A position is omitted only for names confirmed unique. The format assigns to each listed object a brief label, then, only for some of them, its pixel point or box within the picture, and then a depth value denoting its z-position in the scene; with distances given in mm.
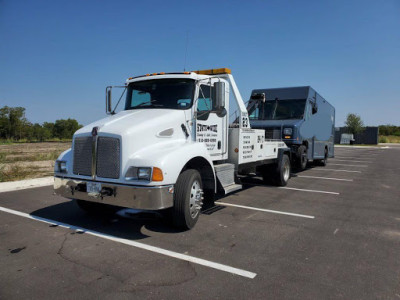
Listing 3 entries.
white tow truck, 4266
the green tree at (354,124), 58194
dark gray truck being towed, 11016
